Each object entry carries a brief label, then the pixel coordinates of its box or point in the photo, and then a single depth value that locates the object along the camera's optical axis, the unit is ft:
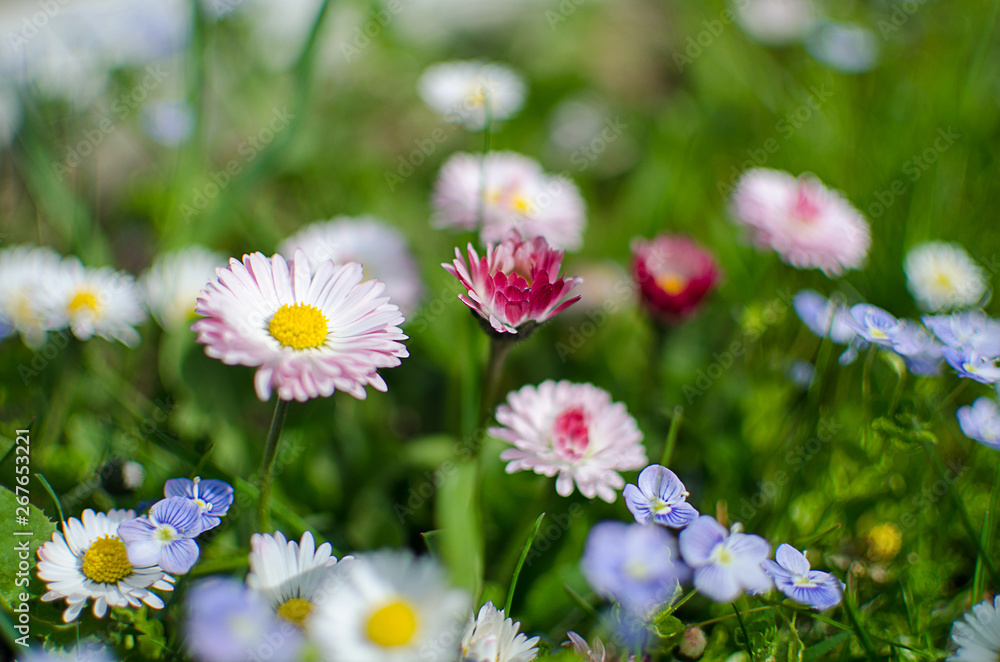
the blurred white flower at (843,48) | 1.58
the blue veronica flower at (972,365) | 0.88
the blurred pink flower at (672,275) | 1.01
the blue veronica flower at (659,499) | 0.82
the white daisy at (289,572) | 0.80
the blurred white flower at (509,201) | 1.03
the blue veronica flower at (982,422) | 0.89
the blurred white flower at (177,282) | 1.04
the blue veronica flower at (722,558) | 0.79
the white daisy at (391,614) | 0.76
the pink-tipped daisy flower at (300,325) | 0.80
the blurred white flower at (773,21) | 1.85
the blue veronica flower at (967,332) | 0.90
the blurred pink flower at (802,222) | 1.04
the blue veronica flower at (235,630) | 0.76
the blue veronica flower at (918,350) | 0.89
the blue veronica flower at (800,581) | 0.82
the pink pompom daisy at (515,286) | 0.86
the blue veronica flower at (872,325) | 0.90
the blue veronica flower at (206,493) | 0.85
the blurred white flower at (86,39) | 1.33
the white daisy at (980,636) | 0.83
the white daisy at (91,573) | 0.82
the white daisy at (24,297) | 0.99
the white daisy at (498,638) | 0.82
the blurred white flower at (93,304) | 0.97
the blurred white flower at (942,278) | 1.05
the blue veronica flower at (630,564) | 0.78
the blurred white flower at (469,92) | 1.17
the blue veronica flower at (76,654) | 0.81
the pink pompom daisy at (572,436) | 0.88
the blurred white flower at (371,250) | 1.06
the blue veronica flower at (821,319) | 0.99
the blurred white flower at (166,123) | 1.26
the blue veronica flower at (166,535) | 0.82
